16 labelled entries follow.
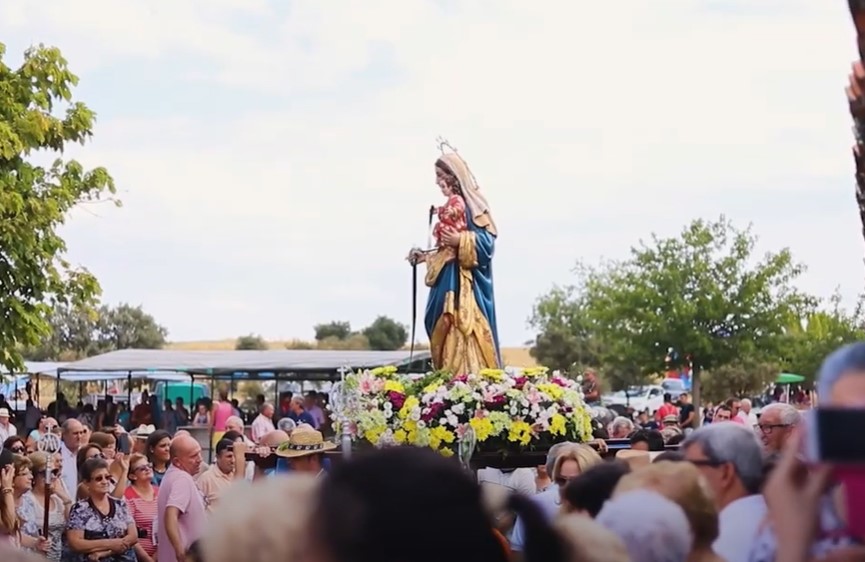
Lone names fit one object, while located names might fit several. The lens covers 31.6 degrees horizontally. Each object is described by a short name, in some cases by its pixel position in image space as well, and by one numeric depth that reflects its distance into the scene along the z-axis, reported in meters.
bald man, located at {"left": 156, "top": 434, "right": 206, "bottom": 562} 10.23
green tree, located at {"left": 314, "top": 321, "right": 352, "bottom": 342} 107.81
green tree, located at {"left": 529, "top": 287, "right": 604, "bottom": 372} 78.38
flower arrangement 11.44
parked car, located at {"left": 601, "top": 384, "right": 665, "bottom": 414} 55.38
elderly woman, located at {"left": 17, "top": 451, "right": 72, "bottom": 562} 11.15
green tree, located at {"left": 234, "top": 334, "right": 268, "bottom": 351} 103.00
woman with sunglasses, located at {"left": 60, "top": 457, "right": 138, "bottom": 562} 10.49
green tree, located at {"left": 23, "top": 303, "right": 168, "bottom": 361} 86.75
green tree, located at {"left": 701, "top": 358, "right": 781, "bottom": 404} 49.31
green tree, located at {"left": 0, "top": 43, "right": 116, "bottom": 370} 22.44
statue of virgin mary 14.37
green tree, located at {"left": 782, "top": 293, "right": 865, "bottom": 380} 53.12
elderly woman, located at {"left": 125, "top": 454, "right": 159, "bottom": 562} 10.98
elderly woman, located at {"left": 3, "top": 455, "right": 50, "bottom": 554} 11.38
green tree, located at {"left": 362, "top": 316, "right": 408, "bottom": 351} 95.75
